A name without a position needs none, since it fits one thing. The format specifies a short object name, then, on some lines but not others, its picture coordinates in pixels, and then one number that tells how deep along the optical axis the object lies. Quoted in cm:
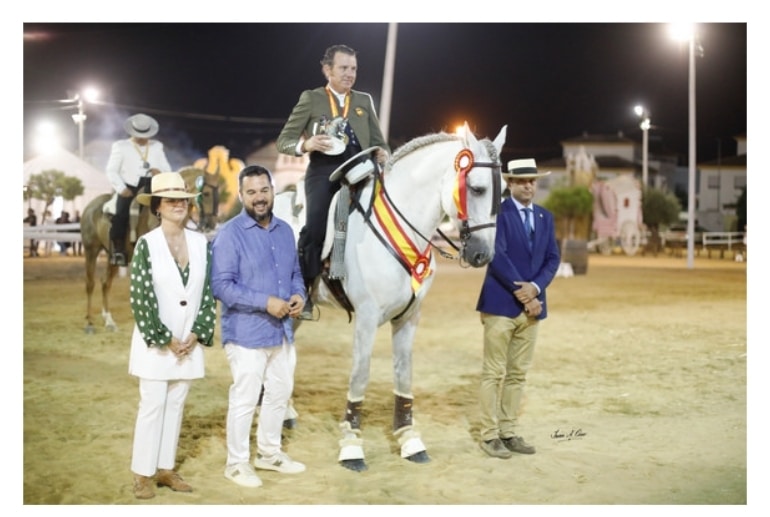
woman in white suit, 354
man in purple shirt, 377
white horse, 413
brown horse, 806
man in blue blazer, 430
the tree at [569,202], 2514
